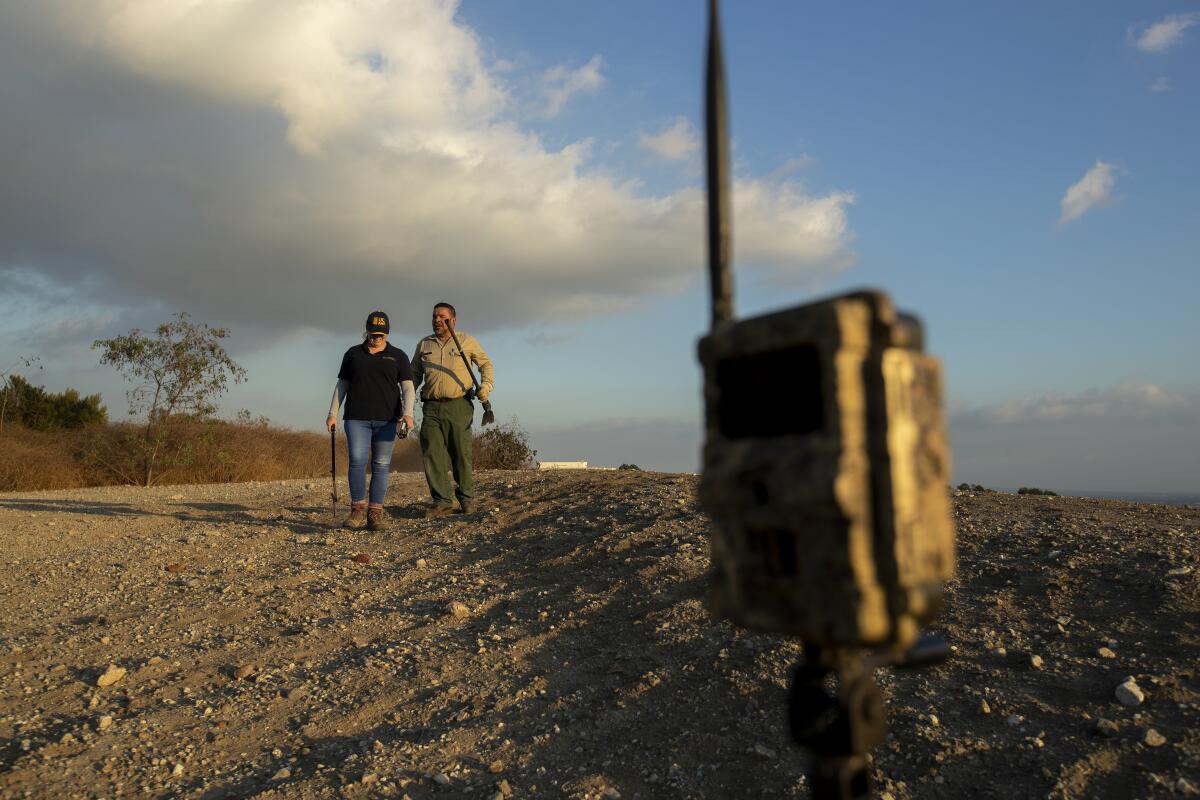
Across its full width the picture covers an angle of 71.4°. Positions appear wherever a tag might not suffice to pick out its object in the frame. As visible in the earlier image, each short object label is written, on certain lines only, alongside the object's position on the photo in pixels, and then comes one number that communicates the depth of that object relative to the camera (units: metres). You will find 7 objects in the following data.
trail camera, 1.37
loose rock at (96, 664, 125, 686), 4.78
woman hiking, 8.11
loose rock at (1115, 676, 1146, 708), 3.58
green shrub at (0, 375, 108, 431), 17.62
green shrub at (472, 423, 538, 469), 16.98
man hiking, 8.62
